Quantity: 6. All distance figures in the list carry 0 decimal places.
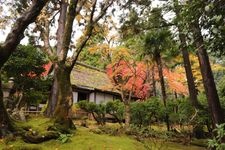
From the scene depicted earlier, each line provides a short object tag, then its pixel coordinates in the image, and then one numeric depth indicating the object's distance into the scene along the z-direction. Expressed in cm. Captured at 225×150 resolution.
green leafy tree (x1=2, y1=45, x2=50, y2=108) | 680
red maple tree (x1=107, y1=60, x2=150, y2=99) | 1045
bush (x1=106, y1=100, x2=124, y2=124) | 1055
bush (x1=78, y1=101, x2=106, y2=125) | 1103
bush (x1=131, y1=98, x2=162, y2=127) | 964
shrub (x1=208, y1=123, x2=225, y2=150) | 243
